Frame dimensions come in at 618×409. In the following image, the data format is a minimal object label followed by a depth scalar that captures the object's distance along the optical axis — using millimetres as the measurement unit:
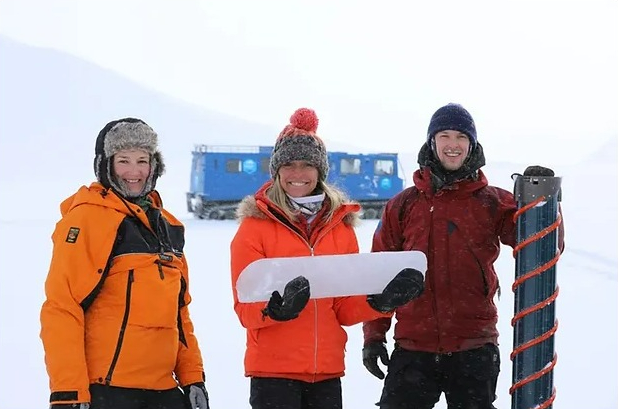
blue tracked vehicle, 20391
